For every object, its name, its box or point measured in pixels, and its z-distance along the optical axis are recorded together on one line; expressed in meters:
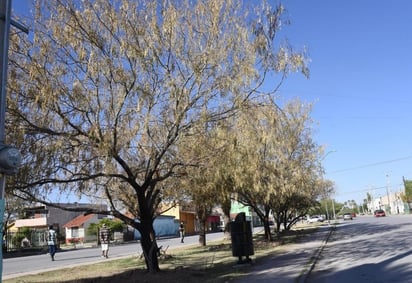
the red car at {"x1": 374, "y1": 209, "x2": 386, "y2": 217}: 91.54
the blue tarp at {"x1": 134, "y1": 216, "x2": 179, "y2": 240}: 69.88
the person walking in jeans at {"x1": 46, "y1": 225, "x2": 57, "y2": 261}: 26.95
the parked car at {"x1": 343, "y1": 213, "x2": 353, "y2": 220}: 97.76
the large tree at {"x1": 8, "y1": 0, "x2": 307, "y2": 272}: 10.55
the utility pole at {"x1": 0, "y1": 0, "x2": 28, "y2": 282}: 5.52
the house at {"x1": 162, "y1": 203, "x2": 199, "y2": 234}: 79.74
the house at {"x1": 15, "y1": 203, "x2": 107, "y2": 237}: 70.25
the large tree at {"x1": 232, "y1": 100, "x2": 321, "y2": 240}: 12.91
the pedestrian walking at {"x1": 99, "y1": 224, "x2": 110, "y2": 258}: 25.16
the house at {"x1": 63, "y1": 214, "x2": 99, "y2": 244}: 64.78
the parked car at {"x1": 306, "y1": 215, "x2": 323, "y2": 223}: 94.44
